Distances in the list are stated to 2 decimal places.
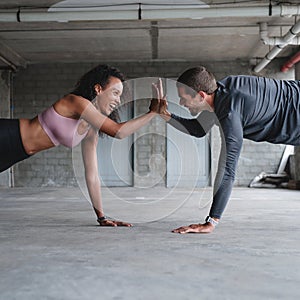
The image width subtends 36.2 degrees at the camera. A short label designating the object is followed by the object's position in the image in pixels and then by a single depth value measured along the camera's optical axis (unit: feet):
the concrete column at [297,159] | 31.14
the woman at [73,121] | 8.36
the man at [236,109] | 8.42
